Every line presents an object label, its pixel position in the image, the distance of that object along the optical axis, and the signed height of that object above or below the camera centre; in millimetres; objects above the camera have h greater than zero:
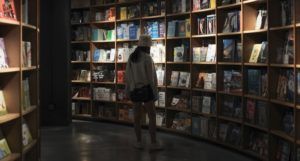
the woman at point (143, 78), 6504 -144
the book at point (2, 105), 4090 -333
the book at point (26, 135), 4649 -699
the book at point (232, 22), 6258 +648
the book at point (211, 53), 6811 +223
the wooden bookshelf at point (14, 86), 4211 -157
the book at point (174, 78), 7723 -176
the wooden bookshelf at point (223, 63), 5238 +81
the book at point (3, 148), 4034 -721
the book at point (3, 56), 4004 +119
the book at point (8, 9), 3956 +549
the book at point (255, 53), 5816 +188
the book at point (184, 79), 7457 -191
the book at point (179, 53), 7565 +246
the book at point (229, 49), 6391 +263
